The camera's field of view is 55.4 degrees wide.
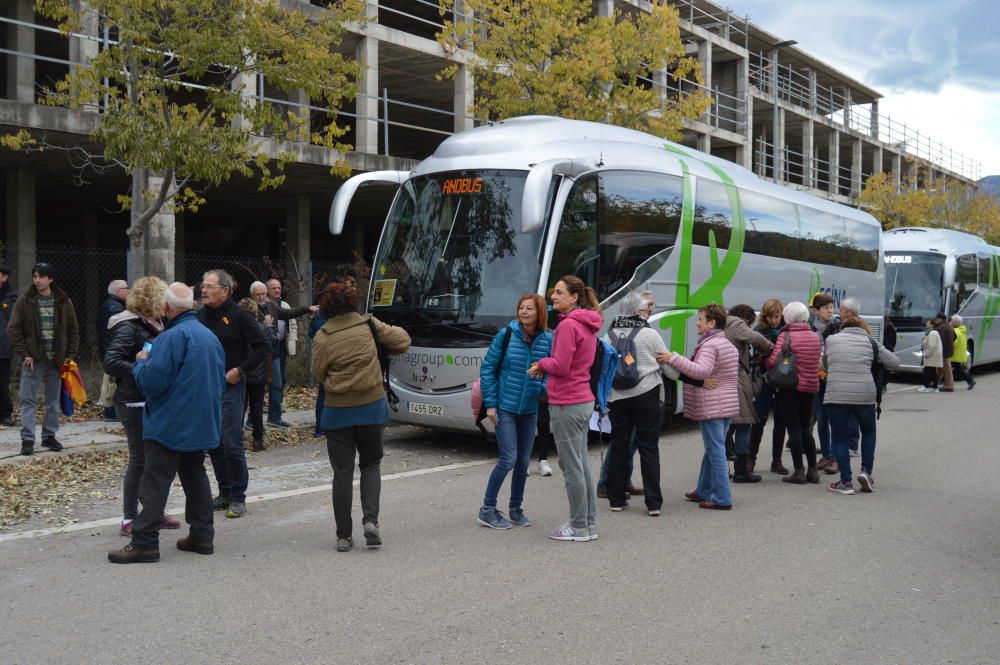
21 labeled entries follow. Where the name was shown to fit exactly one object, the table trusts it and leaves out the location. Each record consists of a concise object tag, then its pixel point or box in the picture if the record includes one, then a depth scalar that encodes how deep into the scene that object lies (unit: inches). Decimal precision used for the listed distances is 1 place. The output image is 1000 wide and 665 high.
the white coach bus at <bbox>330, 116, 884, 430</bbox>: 393.7
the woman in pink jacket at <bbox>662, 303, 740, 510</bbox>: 302.5
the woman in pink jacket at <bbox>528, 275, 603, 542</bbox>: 257.1
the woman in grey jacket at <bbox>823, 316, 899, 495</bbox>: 324.2
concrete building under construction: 756.0
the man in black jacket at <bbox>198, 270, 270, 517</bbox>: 285.3
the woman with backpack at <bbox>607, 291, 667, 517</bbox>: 289.6
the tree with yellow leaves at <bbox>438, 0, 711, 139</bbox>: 729.6
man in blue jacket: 231.8
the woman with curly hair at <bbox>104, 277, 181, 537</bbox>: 246.2
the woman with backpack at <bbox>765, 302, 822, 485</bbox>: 341.4
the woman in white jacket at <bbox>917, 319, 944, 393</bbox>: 751.1
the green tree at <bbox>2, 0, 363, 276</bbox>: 429.7
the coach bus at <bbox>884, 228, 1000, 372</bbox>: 847.1
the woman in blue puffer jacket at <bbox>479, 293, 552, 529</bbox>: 266.5
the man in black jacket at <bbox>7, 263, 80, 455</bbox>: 382.0
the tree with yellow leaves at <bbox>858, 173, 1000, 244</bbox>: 1589.6
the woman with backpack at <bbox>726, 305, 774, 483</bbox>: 340.5
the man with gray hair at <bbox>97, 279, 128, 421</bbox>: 415.8
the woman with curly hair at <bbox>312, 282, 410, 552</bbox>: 243.6
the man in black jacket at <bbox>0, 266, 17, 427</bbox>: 448.8
